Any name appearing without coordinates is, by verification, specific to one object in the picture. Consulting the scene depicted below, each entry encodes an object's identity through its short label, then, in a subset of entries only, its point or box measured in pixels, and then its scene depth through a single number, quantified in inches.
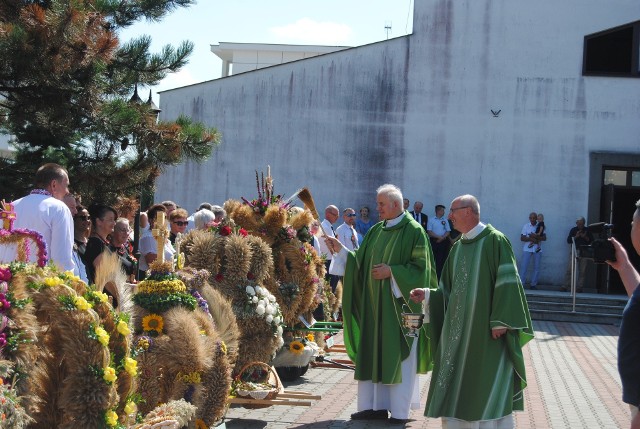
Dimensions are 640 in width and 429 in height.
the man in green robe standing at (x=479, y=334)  303.6
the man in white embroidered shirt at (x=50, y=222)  290.5
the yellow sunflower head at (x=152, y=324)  282.8
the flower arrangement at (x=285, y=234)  434.9
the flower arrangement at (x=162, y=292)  286.5
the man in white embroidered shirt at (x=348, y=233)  737.0
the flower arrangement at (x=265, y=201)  433.7
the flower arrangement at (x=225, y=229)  383.9
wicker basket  357.1
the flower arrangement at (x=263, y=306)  379.9
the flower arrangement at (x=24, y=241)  245.0
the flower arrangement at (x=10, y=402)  180.9
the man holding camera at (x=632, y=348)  164.7
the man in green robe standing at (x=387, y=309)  375.6
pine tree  411.5
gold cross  310.2
